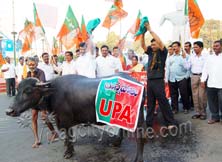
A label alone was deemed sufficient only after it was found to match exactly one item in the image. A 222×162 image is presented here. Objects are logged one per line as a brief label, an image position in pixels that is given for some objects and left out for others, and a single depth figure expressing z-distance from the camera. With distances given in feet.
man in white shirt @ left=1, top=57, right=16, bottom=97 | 26.67
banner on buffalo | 8.53
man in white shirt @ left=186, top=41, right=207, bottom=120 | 13.59
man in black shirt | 10.63
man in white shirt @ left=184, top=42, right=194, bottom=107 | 15.03
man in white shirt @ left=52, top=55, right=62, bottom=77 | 15.65
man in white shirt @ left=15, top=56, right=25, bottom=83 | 23.23
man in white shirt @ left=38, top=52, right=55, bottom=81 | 14.37
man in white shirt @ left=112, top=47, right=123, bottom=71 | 14.20
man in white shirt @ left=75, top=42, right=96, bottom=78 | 13.08
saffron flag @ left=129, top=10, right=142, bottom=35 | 21.44
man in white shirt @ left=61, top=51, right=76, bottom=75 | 13.80
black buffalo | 8.84
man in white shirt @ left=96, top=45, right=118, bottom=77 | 13.79
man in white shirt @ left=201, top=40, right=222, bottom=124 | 12.37
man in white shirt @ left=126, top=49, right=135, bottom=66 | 18.74
